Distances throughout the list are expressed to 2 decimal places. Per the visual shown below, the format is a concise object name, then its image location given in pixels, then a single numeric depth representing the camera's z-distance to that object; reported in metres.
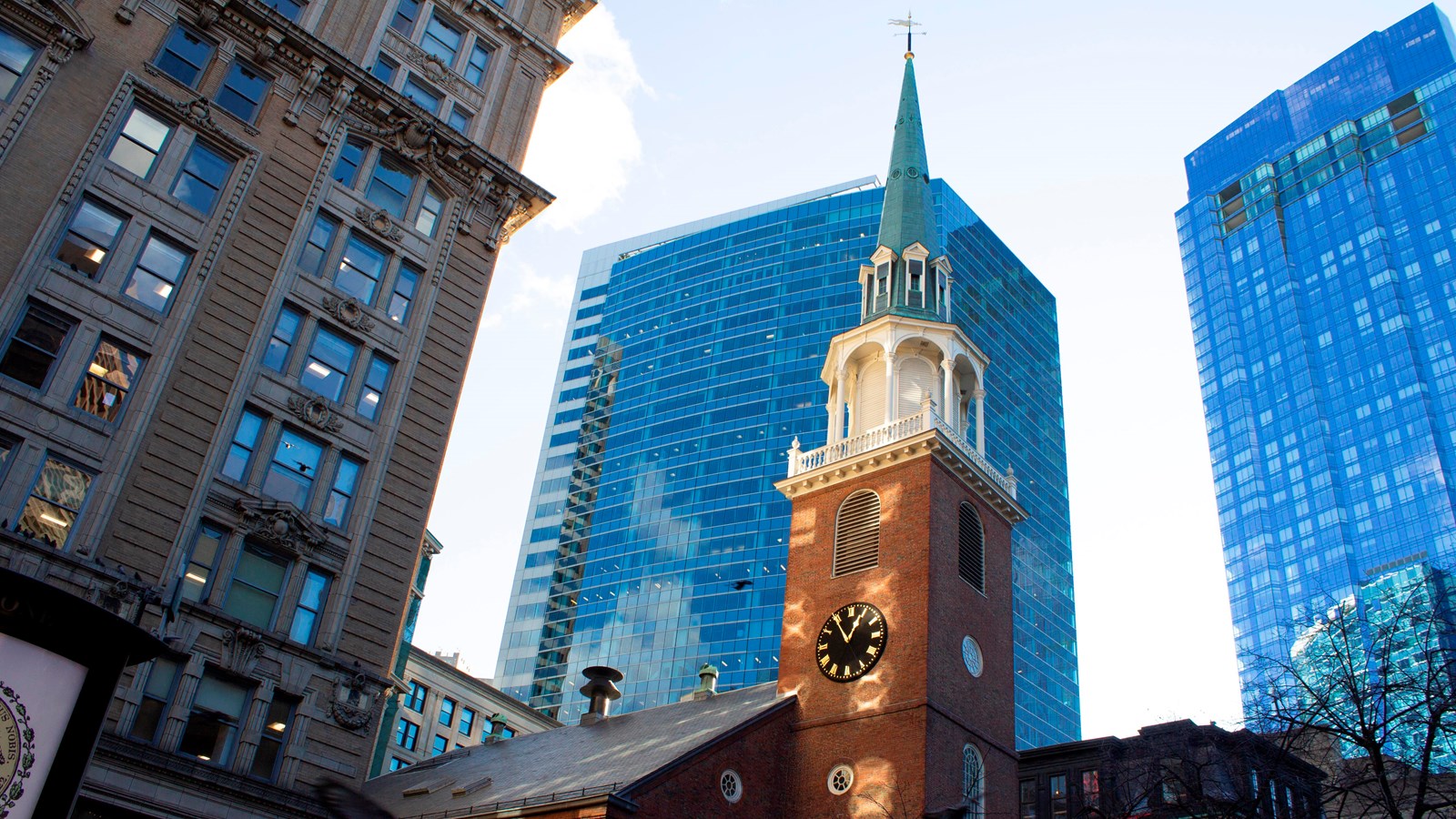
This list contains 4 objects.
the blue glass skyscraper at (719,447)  99.19
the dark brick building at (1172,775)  18.77
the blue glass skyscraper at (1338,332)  144.25
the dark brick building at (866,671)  29.91
